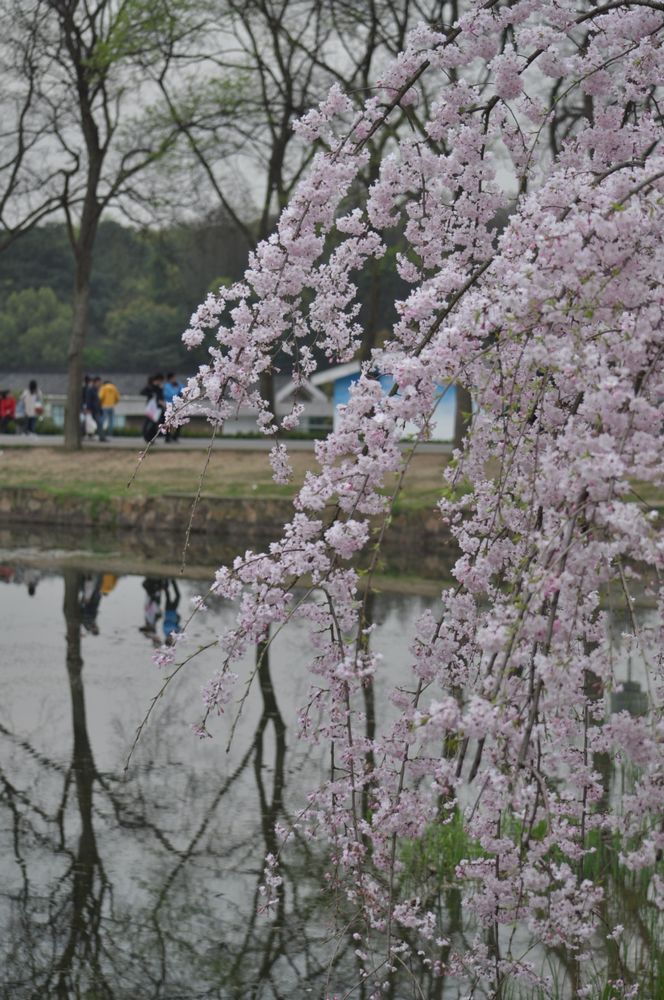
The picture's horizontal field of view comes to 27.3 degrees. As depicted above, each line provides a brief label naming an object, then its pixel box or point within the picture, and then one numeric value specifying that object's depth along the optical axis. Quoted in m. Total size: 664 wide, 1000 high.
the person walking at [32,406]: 32.97
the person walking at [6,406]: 36.53
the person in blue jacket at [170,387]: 30.09
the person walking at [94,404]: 32.31
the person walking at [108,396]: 32.72
